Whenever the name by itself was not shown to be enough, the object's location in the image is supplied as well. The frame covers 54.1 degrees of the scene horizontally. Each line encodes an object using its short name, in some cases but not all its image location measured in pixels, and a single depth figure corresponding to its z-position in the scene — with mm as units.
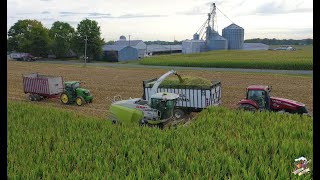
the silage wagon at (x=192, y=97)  17719
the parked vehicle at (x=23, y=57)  72875
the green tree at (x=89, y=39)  68375
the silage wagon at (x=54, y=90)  22797
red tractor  16766
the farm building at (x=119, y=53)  74500
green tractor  22688
